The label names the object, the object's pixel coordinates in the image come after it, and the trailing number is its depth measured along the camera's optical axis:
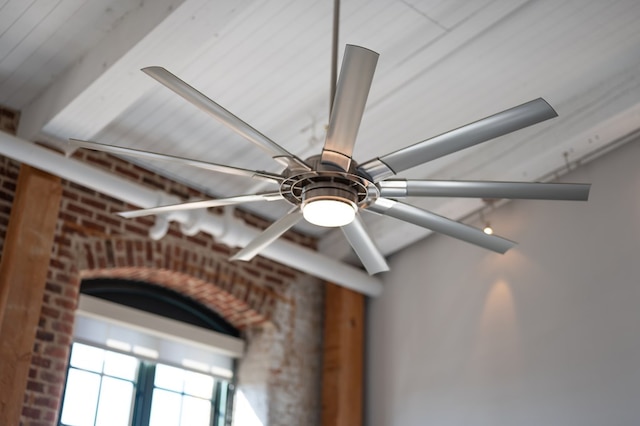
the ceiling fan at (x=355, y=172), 2.39
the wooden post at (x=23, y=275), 3.82
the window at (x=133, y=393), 4.41
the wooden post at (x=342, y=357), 5.03
